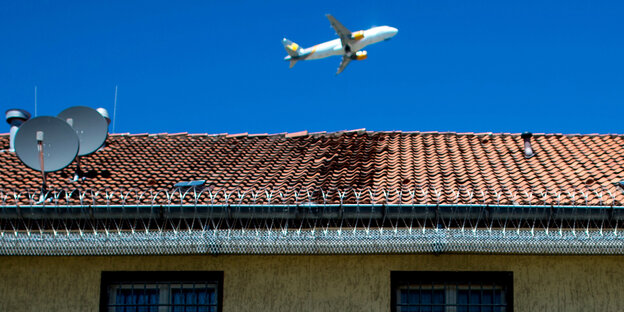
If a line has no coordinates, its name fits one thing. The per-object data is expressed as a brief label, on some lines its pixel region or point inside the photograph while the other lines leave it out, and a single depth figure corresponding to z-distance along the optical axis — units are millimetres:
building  9969
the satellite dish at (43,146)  12039
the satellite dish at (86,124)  13188
